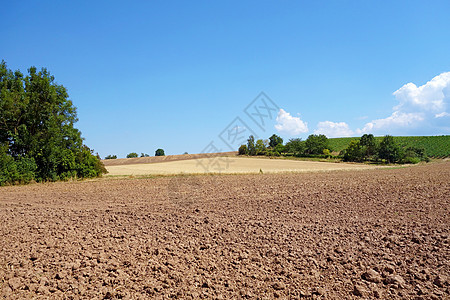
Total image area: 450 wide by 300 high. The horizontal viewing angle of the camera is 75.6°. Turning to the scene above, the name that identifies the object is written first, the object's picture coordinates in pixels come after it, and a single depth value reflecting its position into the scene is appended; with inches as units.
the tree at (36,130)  914.7
